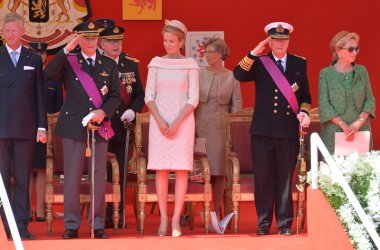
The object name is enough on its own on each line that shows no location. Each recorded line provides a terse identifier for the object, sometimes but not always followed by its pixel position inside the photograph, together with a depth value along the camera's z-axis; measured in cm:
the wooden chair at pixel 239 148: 1627
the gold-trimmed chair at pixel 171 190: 1564
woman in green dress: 1525
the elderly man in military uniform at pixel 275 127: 1525
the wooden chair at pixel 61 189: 1548
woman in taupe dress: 1689
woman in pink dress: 1501
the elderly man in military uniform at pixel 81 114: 1479
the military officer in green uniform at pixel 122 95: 1658
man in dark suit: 1480
